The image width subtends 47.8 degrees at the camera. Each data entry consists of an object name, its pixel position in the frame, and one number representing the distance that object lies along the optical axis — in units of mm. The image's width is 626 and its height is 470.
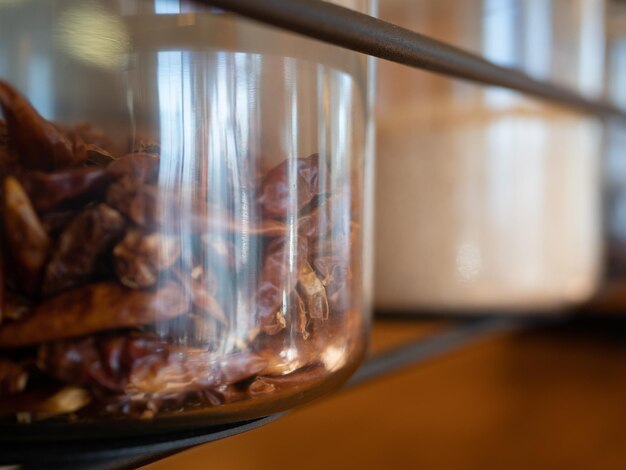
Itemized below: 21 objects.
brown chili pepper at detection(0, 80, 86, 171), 145
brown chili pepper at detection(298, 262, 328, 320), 167
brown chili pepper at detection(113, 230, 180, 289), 138
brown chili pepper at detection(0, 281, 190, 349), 134
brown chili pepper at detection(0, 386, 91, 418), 135
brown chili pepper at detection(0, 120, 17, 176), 142
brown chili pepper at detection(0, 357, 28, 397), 134
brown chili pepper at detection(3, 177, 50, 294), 136
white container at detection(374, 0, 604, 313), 357
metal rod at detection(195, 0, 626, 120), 145
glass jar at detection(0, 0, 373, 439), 137
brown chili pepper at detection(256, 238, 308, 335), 159
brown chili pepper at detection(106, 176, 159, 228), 140
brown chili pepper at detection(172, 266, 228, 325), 145
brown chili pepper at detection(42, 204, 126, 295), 136
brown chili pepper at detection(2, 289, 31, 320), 135
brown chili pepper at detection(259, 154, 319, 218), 161
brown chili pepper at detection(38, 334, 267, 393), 135
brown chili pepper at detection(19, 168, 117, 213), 139
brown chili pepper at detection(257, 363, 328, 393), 159
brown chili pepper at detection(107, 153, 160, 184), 143
